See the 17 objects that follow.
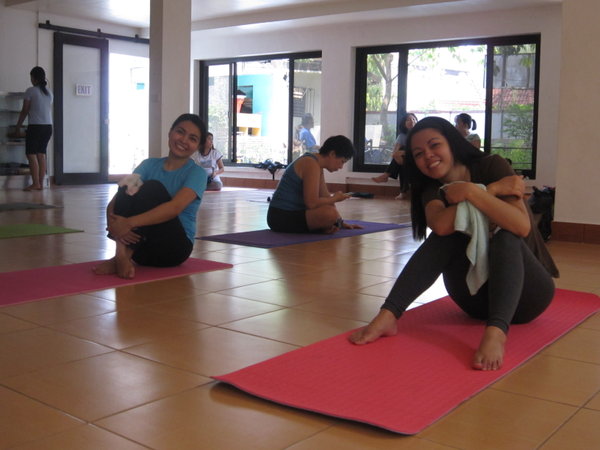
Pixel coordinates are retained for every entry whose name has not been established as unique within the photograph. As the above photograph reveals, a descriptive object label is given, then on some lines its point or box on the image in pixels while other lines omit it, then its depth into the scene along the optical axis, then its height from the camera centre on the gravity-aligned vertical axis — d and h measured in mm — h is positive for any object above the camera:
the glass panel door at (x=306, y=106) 10579 +654
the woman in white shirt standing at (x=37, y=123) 8719 +269
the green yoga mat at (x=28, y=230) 4605 -597
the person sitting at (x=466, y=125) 8125 +304
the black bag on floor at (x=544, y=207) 5176 -415
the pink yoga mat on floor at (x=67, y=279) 2826 -604
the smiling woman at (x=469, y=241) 2033 -277
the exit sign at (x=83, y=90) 10367 +821
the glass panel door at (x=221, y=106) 11727 +692
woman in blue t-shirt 3182 -286
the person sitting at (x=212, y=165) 9243 -248
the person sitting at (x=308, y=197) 4648 -344
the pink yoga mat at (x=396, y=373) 1635 -603
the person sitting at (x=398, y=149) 8883 +7
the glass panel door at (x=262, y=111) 11117 +602
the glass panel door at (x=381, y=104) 9812 +641
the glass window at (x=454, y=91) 8703 +792
